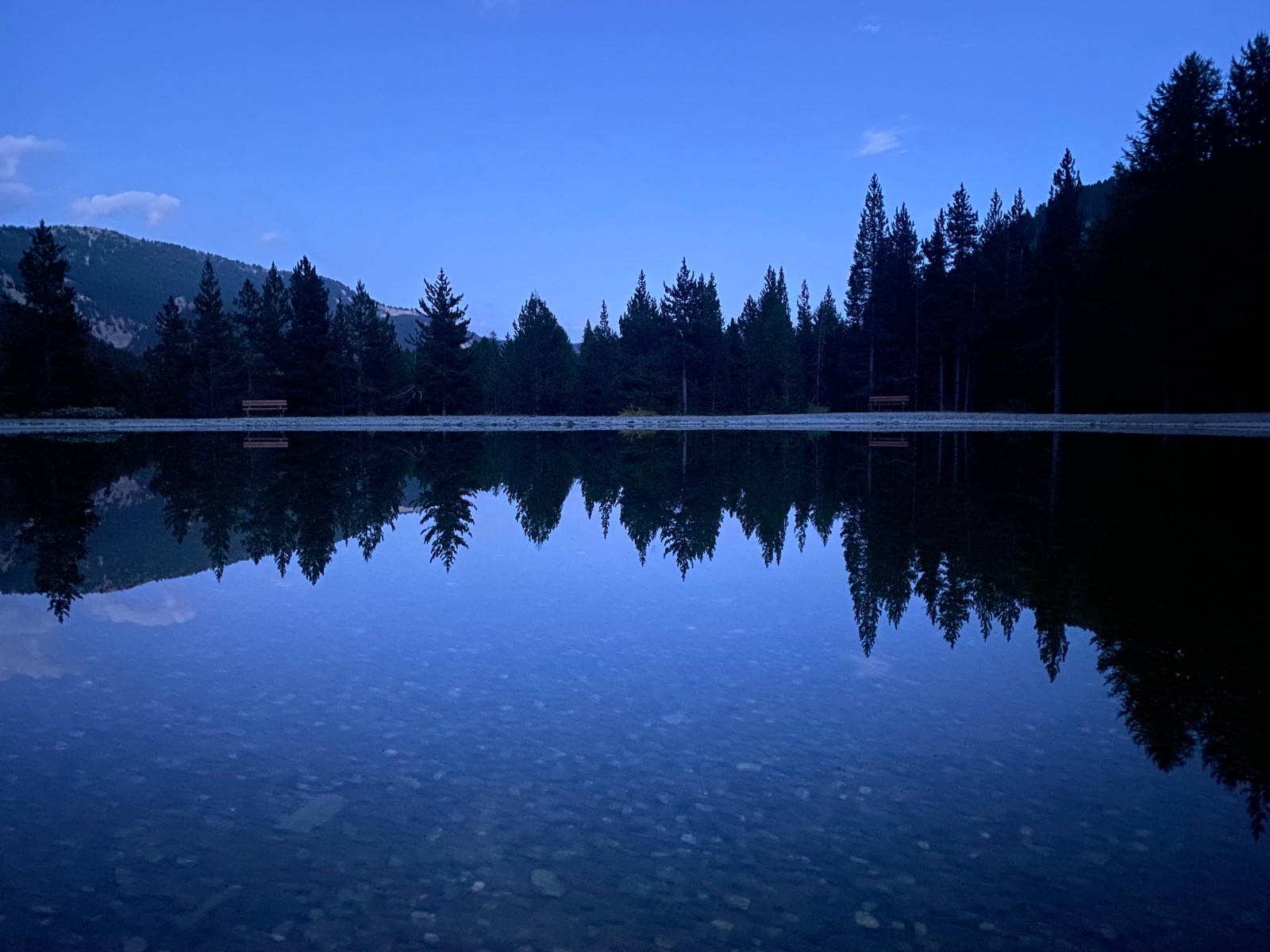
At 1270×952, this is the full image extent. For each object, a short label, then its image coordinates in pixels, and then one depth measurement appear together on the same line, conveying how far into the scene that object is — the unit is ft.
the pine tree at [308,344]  194.18
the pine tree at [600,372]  234.79
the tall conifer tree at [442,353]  192.03
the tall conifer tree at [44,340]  175.01
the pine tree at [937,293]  195.93
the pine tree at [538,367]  233.14
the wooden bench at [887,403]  185.51
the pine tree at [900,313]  213.46
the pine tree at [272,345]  198.59
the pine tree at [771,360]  246.47
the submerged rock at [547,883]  11.87
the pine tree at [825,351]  248.11
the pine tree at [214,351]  215.72
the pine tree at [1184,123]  129.70
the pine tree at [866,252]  241.96
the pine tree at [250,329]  224.53
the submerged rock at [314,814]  13.78
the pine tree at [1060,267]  154.92
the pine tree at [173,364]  208.54
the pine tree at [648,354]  209.26
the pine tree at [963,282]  191.11
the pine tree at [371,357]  211.41
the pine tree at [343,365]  202.59
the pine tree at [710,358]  240.12
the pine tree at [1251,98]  125.80
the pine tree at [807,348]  273.54
